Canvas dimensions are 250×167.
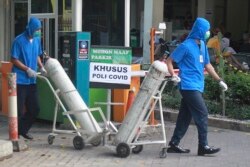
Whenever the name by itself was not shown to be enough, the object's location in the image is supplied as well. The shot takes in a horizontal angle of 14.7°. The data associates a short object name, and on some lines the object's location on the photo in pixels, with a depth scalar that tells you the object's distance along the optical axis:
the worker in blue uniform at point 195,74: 12.76
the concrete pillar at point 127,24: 17.98
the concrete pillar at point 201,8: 35.46
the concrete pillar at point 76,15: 16.31
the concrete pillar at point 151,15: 29.78
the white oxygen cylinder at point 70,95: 13.36
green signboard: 14.52
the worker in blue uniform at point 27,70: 13.85
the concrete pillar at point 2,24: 21.27
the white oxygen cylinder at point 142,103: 12.38
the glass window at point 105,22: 17.96
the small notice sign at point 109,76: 13.97
